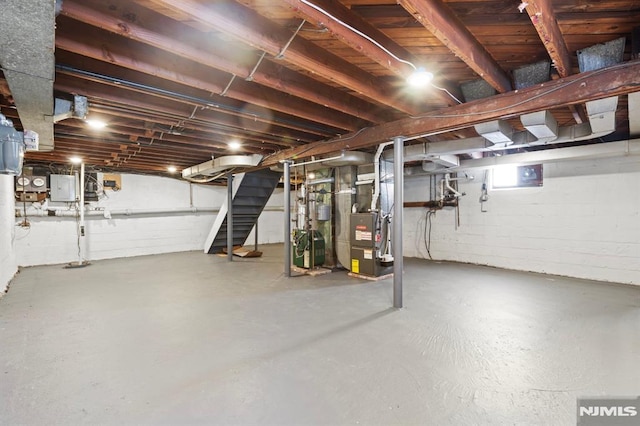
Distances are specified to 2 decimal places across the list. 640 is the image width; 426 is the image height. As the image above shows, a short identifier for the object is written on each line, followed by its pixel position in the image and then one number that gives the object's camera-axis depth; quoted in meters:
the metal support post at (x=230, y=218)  6.39
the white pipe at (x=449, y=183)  6.05
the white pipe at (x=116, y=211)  6.15
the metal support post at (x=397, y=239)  3.30
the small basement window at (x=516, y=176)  5.11
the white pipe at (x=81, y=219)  6.18
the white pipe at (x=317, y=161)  4.53
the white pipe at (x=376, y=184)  4.54
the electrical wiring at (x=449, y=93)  2.58
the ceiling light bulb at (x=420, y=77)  2.19
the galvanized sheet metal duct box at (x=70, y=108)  2.52
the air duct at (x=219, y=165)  5.23
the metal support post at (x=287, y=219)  4.86
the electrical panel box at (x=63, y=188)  6.27
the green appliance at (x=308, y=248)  5.25
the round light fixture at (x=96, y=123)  3.24
